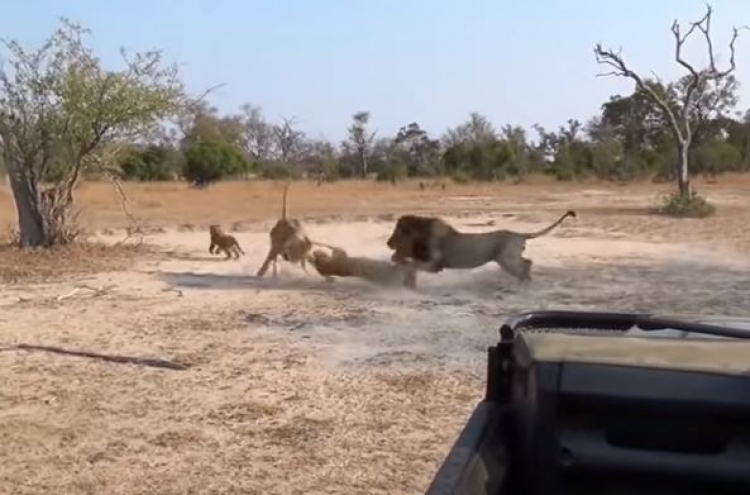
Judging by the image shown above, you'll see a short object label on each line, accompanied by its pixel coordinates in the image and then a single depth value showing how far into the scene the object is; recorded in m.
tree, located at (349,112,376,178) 68.44
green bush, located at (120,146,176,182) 51.87
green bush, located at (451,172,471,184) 54.04
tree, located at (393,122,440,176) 60.19
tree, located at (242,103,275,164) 75.06
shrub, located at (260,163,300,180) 58.41
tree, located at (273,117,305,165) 72.19
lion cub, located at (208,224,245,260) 17.72
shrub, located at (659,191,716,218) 28.22
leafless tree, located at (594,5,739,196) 30.00
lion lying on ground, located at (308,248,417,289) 13.85
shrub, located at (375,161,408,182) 55.79
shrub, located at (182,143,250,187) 51.66
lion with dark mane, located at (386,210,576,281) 14.37
